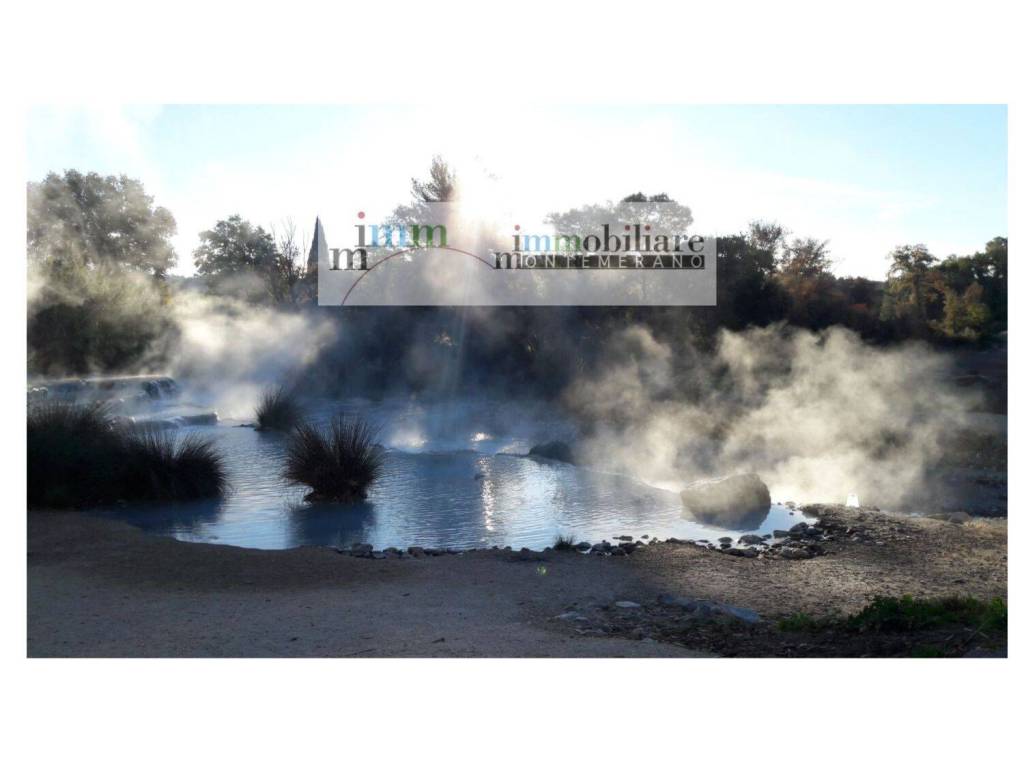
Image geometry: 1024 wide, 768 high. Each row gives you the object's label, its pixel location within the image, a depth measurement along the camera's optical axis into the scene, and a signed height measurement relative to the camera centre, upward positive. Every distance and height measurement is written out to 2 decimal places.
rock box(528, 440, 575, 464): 11.17 -0.95
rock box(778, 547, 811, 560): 6.11 -1.32
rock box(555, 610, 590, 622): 4.34 -1.29
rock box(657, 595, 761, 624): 4.41 -1.29
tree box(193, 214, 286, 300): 22.20 +3.69
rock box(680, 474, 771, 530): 7.75 -1.17
